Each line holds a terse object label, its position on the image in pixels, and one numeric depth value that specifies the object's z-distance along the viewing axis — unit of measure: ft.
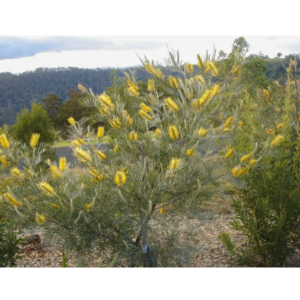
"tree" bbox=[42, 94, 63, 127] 102.96
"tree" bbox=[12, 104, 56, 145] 28.04
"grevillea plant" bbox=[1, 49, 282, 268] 7.64
